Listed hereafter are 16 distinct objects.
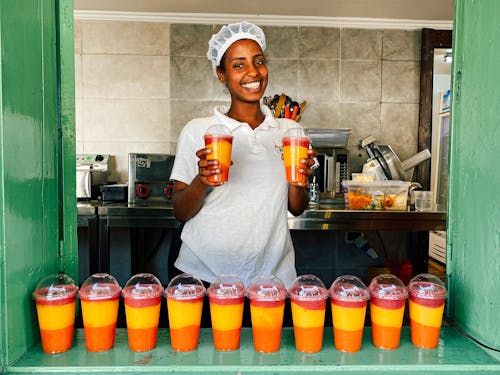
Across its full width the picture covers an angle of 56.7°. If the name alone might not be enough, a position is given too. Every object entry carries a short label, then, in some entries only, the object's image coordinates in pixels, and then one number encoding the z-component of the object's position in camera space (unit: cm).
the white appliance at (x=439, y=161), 607
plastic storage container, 355
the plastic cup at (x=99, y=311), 107
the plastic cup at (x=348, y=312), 108
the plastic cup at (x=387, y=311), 110
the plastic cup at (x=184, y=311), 108
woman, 168
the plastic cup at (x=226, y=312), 108
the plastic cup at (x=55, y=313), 107
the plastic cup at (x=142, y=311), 107
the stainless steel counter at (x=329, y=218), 346
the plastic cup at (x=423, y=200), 367
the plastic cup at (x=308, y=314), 107
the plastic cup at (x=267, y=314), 107
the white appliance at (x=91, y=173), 393
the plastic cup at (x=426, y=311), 110
